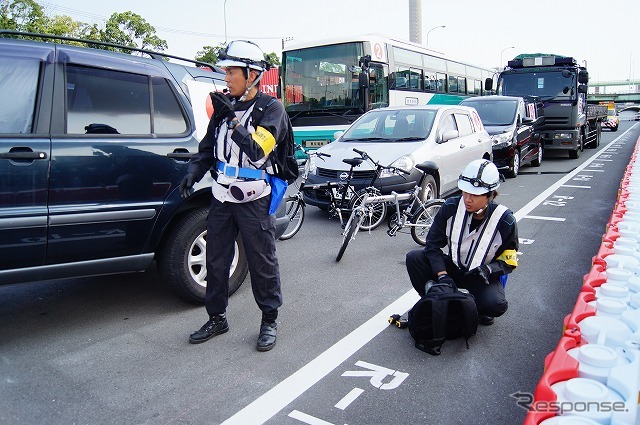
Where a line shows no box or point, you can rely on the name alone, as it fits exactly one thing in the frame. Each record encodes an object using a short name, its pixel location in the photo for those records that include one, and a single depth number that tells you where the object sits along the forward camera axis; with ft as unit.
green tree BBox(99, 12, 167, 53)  98.94
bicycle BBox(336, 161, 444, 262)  19.86
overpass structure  407.03
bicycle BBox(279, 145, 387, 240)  20.80
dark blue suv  10.71
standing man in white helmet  10.82
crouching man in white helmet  11.53
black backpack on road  10.86
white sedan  22.94
